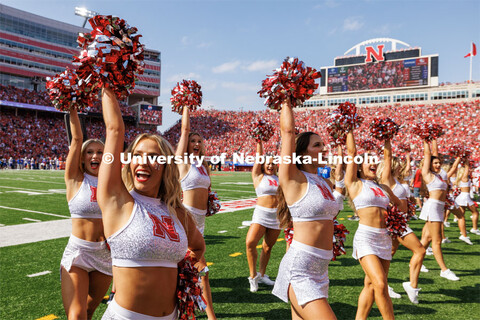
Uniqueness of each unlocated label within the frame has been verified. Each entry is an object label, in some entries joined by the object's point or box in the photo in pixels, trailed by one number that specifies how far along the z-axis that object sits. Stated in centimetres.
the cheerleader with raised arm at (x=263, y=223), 461
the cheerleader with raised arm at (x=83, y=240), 260
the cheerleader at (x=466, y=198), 858
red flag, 4381
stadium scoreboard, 4582
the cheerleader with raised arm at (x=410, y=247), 408
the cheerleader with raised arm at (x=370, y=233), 312
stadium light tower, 6459
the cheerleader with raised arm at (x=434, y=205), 513
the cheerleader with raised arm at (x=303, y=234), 236
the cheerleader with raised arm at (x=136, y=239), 172
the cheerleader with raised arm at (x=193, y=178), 400
